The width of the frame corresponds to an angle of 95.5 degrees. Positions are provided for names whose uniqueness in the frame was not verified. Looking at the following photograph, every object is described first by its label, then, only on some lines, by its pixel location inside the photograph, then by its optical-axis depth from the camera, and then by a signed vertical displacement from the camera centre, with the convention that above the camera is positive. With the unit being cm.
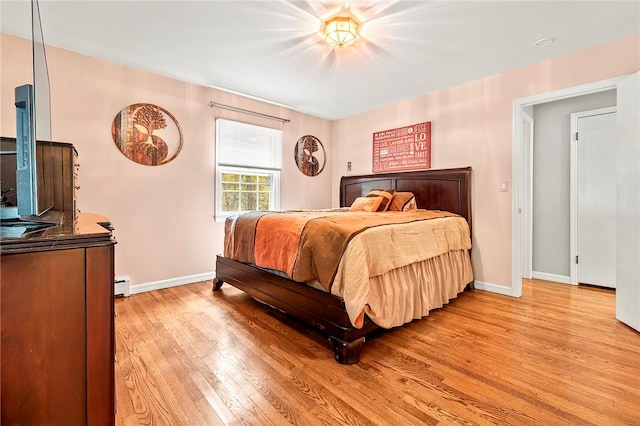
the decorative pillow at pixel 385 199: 359 +13
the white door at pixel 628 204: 219 +4
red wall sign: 377 +85
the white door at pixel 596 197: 320 +13
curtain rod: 361 +133
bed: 185 -59
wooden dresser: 72 -31
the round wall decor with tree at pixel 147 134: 301 +83
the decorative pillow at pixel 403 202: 356 +10
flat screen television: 96 +26
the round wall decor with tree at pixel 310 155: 456 +89
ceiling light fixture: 214 +136
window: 374 +59
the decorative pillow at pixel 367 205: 351 +6
